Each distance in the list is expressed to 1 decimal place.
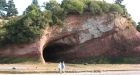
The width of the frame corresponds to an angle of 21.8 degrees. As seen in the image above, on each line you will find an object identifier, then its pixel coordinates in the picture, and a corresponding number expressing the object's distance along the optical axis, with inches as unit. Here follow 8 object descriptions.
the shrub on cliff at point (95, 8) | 2262.6
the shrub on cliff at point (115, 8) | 2322.8
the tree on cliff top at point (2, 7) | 2952.8
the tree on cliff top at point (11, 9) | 2933.1
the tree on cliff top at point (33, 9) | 2112.5
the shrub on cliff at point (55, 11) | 2197.3
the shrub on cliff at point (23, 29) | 2033.7
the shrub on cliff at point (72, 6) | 2234.3
